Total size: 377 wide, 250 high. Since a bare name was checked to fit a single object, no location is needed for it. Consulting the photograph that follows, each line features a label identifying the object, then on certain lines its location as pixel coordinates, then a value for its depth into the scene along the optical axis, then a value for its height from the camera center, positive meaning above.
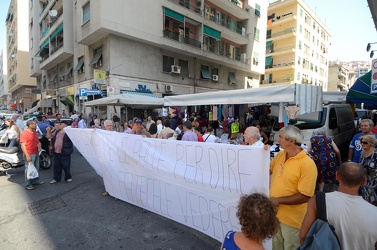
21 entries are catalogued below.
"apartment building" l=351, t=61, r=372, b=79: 138.26 +32.92
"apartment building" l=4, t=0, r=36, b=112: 40.25 +10.62
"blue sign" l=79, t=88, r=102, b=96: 13.85 +1.30
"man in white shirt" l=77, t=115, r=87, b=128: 11.49 -0.64
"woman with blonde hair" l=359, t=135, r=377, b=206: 2.95 -0.76
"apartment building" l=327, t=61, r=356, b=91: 63.12 +11.24
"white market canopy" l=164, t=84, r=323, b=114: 5.02 +0.45
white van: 7.35 -0.31
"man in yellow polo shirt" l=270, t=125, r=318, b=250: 2.10 -0.71
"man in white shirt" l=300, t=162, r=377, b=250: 1.58 -0.73
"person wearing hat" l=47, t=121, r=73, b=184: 5.87 -1.10
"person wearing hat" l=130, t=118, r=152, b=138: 5.48 -0.38
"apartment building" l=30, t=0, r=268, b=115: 16.36 +5.90
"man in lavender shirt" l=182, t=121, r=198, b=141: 5.58 -0.58
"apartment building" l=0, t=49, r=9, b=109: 67.56 +11.17
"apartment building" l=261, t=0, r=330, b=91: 37.34 +12.72
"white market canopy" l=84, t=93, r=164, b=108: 10.67 +0.60
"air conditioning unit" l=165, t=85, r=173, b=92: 19.42 +2.17
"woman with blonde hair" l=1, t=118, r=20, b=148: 7.97 -0.79
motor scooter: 6.44 -1.41
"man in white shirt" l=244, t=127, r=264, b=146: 3.24 -0.34
